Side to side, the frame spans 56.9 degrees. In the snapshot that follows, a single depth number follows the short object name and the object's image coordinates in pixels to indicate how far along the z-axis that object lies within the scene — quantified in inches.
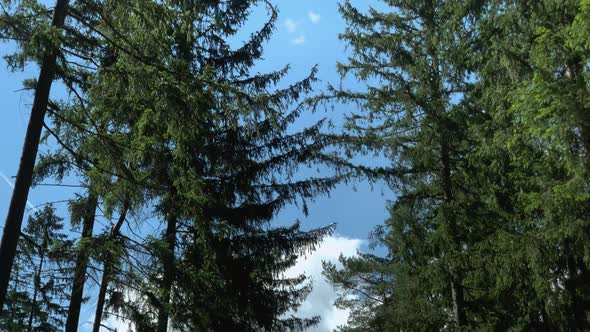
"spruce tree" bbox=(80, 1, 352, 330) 264.1
